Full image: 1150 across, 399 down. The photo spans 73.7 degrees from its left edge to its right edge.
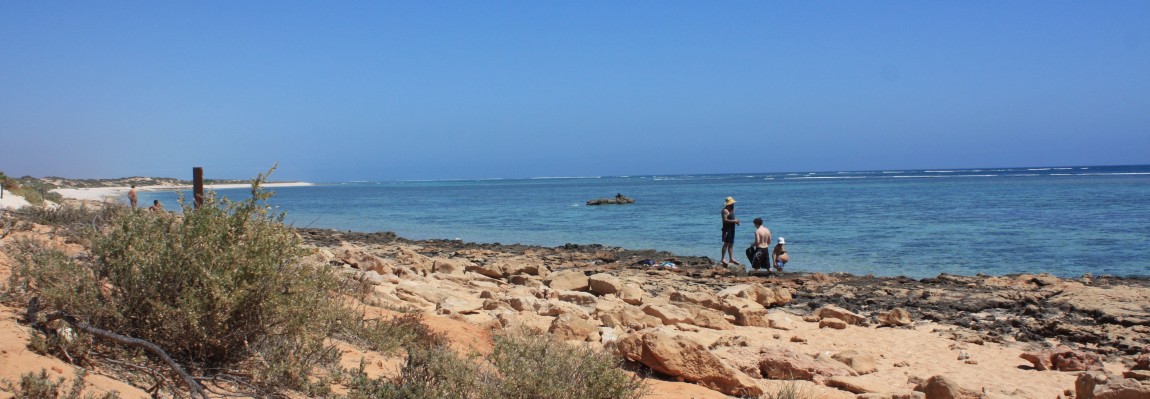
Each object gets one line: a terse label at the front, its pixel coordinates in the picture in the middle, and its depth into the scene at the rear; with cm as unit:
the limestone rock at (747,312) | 994
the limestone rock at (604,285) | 1188
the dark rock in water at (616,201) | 4853
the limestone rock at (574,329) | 779
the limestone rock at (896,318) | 1050
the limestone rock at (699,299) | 1048
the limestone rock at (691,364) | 629
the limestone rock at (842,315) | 1050
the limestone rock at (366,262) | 1190
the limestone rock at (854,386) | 663
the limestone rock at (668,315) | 938
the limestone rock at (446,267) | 1395
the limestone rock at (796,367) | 693
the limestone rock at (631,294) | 1127
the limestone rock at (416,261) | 1409
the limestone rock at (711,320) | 943
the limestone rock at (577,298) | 1085
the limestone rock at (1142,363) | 788
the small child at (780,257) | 1670
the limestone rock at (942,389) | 596
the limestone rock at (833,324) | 1014
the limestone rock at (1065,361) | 782
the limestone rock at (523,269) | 1416
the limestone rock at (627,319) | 890
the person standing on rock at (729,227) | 1728
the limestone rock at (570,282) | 1218
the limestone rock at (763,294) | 1176
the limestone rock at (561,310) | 924
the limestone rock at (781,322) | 994
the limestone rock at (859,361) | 762
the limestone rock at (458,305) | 875
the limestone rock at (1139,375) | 697
